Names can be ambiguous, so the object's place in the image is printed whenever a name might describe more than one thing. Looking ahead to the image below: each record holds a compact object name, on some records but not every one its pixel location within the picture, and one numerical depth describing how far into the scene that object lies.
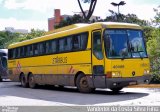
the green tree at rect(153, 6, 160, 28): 26.58
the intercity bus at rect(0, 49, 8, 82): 39.78
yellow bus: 18.16
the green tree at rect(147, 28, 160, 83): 25.46
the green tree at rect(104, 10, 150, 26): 61.14
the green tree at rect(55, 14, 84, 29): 56.08
